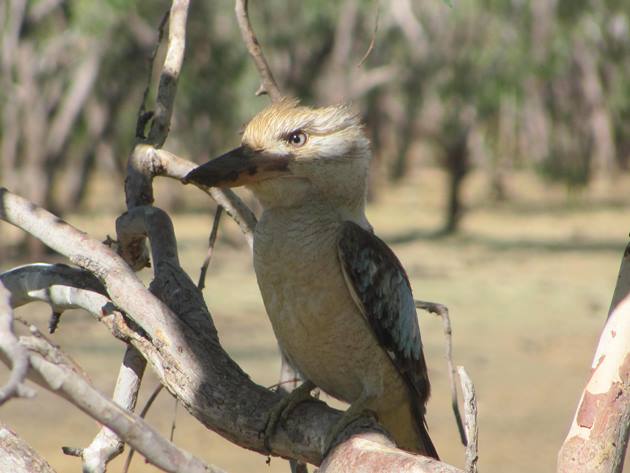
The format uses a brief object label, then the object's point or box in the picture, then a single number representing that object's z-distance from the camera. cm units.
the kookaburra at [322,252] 639
